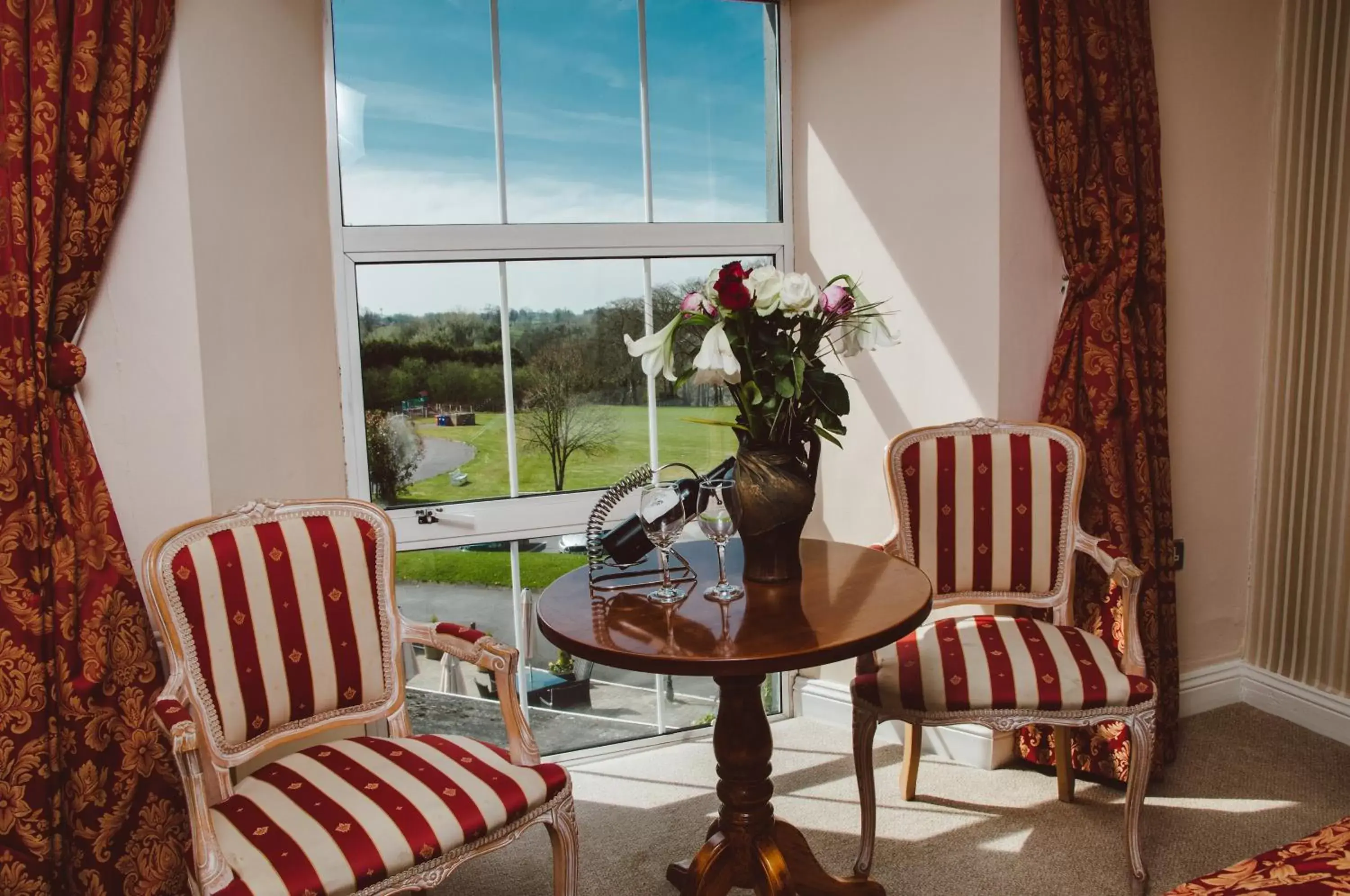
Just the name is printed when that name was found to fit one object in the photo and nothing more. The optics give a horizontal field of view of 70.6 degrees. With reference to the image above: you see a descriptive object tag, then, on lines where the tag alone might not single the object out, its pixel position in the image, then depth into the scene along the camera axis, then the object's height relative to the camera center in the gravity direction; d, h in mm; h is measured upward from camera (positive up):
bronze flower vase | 1917 -275
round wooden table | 1647 -497
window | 2648 +325
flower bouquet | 1813 -22
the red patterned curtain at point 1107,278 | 2619 +205
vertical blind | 2881 -94
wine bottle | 2025 -373
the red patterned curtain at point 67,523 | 1824 -286
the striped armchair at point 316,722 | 1572 -695
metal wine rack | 2102 -468
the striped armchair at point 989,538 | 2295 -485
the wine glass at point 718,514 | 1958 -315
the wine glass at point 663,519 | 1950 -319
